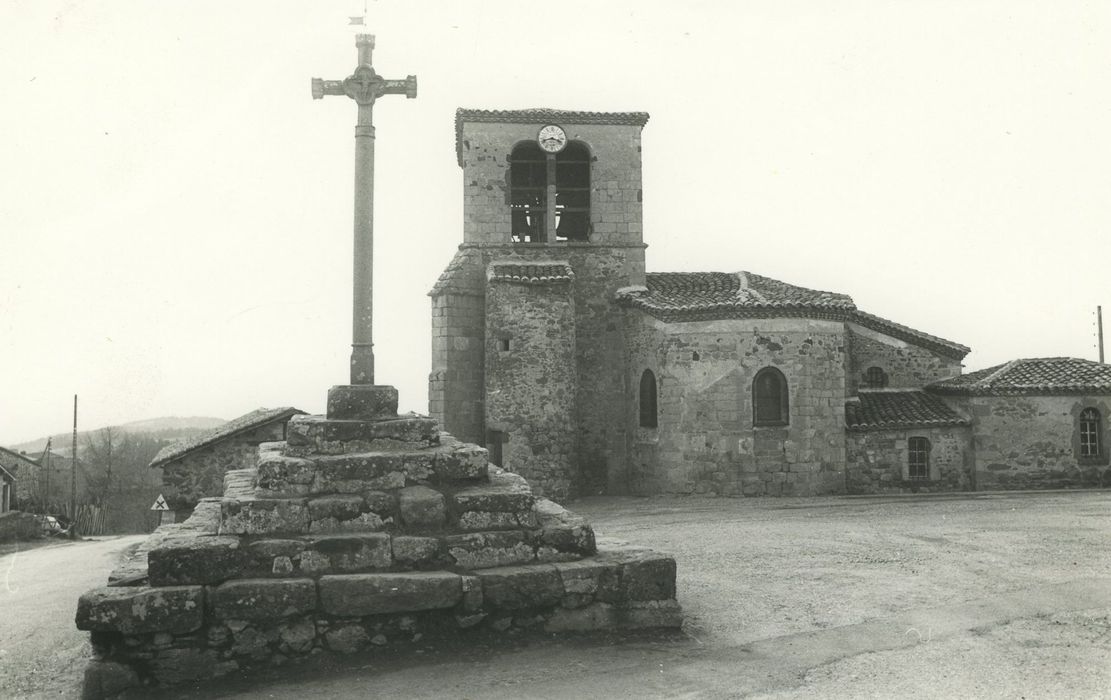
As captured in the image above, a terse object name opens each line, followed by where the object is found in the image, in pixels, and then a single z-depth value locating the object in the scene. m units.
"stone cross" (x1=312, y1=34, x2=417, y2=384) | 8.28
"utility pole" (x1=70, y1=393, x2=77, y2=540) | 32.78
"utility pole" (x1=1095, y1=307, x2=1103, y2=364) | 36.44
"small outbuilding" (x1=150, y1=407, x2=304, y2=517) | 17.78
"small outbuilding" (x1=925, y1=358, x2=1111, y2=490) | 19.80
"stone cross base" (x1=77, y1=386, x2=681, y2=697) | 5.75
